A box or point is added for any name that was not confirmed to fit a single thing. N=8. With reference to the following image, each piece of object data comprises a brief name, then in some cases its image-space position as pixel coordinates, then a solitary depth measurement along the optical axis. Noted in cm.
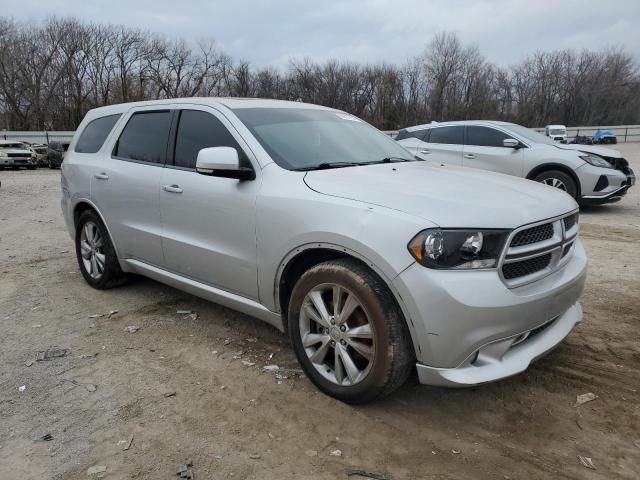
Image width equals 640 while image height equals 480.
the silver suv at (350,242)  249
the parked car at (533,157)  900
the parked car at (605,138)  4366
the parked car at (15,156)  2562
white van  3955
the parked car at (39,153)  2764
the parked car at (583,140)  4255
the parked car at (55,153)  2616
